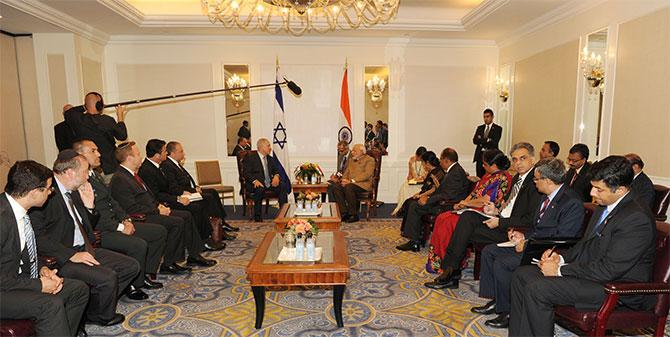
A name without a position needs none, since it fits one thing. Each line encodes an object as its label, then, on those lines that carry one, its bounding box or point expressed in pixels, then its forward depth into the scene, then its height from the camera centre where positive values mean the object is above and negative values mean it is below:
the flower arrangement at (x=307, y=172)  7.33 -0.90
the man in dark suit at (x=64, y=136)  5.62 -0.16
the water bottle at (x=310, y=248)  3.31 -1.05
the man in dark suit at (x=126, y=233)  3.73 -1.06
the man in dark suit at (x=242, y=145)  7.68 -0.43
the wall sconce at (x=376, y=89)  8.25 +0.68
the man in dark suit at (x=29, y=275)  2.32 -0.93
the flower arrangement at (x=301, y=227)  3.44 -0.91
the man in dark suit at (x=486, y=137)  7.70 -0.30
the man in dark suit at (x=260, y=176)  6.84 -0.93
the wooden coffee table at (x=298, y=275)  3.06 -1.17
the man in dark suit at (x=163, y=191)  4.90 -0.84
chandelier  6.68 +1.78
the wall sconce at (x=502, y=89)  8.02 +0.66
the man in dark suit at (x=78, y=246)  2.95 -0.93
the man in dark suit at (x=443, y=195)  4.95 -0.91
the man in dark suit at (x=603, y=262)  2.34 -0.86
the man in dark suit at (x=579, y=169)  4.75 -0.59
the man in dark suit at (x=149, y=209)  4.25 -0.94
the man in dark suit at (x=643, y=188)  3.96 -0.67
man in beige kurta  6.75 -1.05
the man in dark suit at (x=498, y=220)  3.73 -0.95
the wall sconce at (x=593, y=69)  5.32 +0.68
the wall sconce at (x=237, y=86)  8.05 +0.74
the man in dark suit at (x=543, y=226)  3.09 -0.82
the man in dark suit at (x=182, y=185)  5.25 -0.82
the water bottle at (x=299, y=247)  3.36 -1.06
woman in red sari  4.22 -0.83
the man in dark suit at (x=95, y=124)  5.39 +0.00
